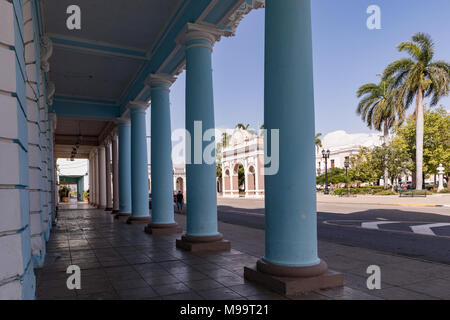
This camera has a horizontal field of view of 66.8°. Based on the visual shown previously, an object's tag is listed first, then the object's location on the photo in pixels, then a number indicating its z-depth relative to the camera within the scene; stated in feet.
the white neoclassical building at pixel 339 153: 262.49
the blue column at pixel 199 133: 25.52
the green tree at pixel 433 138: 127.03
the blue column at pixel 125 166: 54.65
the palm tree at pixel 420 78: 107.14
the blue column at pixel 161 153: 35.22
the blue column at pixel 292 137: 15.43
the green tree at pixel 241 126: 226.79
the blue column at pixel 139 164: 45.32
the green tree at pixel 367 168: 132.26
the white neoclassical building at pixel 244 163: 155.22
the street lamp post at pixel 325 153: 126.44
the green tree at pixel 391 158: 127.03
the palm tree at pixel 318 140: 252.81
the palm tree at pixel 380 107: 127.65
